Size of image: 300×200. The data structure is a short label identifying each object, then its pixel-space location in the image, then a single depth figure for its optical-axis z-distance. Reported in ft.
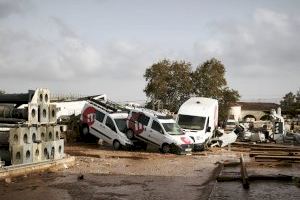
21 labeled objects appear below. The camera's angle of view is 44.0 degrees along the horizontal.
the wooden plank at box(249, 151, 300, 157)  58.18
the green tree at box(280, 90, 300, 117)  270.51
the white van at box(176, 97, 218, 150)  66.81
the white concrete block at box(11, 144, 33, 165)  41.32
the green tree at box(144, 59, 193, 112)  132.88
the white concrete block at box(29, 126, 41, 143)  43.50
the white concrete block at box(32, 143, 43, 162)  43.12
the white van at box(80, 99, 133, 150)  65.39
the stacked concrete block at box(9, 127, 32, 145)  41.49
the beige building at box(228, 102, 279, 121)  223.84
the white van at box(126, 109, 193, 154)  62.13
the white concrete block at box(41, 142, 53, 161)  44.75
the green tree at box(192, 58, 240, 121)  132.80
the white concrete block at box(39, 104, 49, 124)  45.16
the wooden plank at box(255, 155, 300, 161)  54.91
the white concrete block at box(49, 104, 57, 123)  46.53
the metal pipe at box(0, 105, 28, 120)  44.23
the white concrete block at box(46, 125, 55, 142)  46.08
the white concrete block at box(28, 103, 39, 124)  43.37
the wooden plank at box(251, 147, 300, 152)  63.18
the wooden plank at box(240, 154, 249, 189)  36.85
